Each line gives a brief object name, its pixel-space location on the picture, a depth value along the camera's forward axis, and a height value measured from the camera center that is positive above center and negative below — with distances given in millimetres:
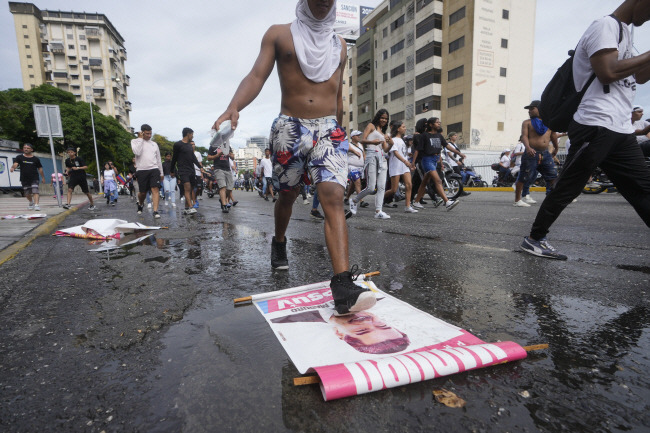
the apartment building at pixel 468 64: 37188 +12022
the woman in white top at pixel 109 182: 12984 -175
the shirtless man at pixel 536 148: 6121 +351
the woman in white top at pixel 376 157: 6191 +267
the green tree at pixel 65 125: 34406 +5735
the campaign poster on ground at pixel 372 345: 1071 -665
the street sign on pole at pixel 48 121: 9633 +1618
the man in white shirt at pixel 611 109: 2307 +407
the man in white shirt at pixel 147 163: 7211 +280
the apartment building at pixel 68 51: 63031 +23612
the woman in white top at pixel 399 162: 6605 +174
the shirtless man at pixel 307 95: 2025 +478
